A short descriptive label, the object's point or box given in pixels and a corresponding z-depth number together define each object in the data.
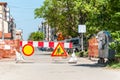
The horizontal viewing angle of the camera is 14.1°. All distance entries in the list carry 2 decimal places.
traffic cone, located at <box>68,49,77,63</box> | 33.09
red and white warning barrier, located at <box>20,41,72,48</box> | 34.55
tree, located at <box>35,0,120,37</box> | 65.06
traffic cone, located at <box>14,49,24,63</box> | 33.33
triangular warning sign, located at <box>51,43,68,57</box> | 33.56
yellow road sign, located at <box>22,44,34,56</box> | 33.53
